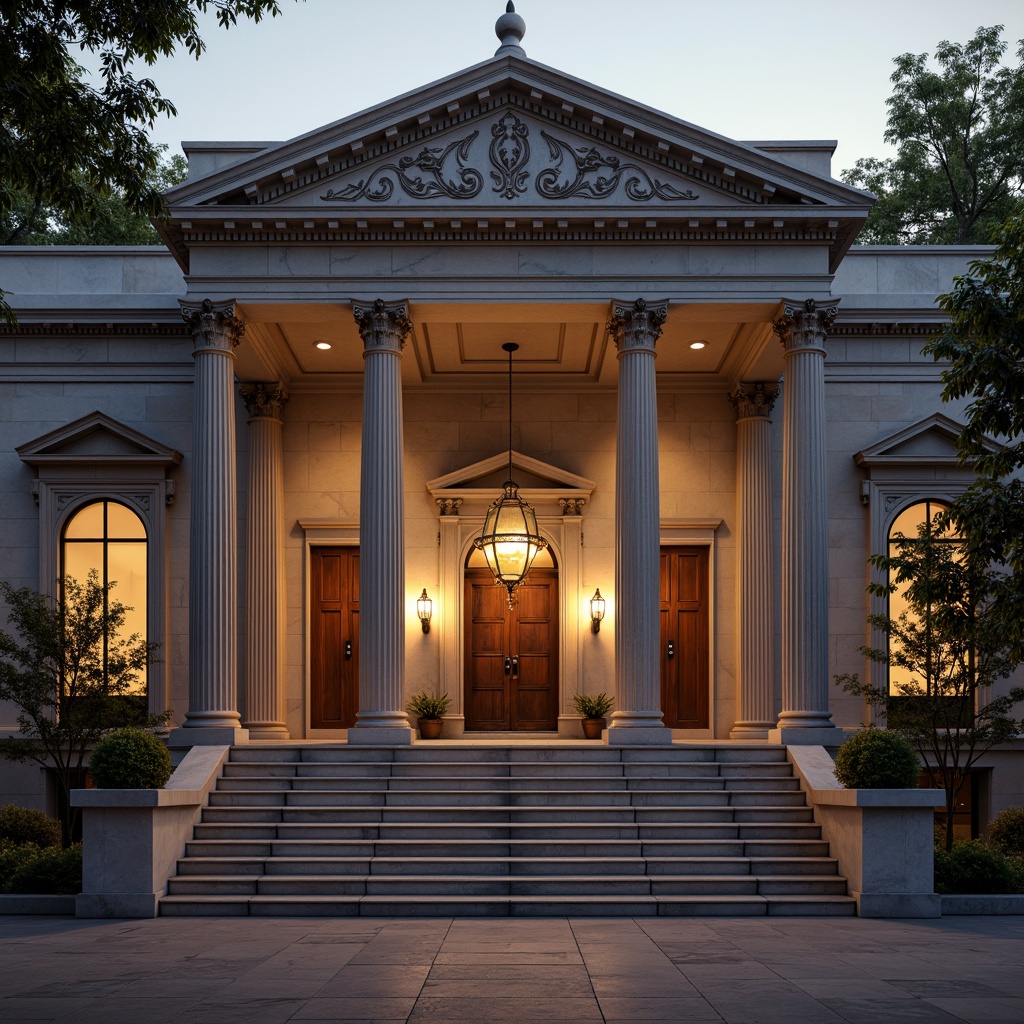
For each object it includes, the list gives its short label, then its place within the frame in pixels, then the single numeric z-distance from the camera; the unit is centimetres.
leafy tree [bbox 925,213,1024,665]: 1521
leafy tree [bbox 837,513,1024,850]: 1652
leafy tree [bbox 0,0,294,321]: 1162
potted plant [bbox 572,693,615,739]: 2464
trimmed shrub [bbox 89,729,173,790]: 1625
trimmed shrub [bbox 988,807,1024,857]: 2009
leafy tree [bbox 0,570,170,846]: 1978
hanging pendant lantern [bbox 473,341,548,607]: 2373
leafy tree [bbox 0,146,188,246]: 3675
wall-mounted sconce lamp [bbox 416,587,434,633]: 2547
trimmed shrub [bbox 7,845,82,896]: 1673
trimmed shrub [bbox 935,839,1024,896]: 1689
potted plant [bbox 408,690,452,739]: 2459
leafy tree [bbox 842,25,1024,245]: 3892
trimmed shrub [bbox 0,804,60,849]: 1970
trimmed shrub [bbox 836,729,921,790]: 1617
